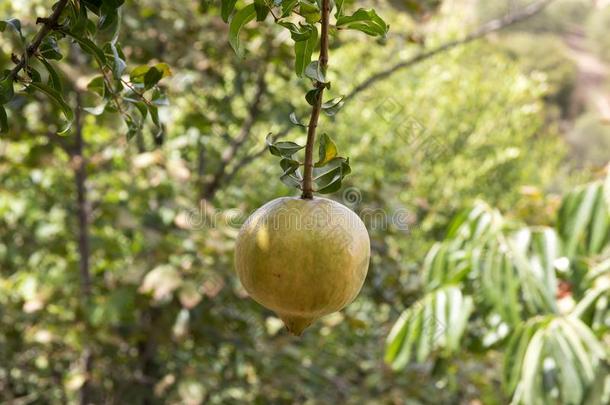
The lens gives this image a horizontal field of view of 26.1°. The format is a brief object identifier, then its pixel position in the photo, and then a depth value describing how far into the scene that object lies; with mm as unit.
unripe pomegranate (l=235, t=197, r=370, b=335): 691
